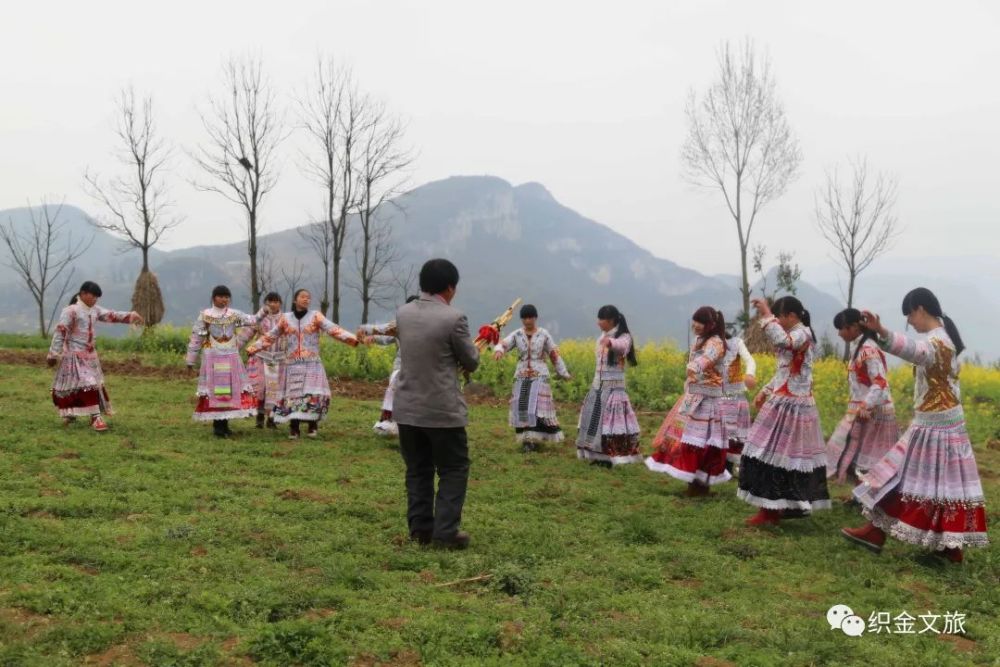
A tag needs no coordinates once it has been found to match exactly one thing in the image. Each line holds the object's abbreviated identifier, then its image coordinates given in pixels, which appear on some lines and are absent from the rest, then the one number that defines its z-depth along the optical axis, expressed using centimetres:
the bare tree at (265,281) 3065
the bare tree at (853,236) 2577
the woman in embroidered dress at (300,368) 1088
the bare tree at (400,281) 2686
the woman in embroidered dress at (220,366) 1077
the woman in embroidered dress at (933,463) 598
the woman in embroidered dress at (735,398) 933
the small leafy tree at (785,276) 2611
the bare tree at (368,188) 2716
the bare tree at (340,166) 2716
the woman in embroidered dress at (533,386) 1105
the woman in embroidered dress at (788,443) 730
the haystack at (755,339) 2393
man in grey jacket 609
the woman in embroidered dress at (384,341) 873
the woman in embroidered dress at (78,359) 1071
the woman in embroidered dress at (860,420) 790
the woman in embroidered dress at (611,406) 1000
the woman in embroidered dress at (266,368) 1154
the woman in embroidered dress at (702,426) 845
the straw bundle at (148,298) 2723
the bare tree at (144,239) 2736
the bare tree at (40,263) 2761
